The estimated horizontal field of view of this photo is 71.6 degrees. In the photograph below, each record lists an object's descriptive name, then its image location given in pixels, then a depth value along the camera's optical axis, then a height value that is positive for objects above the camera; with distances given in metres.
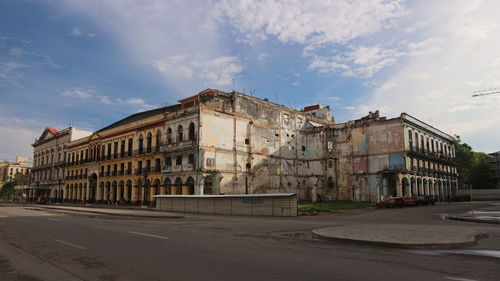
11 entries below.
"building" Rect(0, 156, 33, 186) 132.25 +5.23
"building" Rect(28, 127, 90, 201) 67.44 +4.40
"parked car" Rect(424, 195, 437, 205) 39.03 -2.08
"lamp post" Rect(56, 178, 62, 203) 65.94 -1.99
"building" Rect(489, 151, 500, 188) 92.82 +4.47
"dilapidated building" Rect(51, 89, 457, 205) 41.25 +3.70
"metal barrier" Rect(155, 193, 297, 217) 25.17 -1.81
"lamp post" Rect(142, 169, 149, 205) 46.51 -1.71
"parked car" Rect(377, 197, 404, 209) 34.56 -2.08
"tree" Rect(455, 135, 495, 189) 66.75 +2.66
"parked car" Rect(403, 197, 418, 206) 35.66 -1.99
